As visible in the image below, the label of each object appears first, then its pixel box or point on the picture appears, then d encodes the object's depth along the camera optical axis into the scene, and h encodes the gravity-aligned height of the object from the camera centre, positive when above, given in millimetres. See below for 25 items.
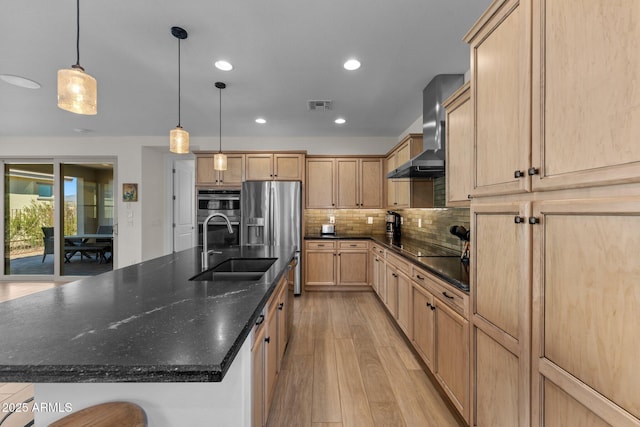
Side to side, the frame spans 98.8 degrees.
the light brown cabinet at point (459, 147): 1859 +490
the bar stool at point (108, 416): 822 -632
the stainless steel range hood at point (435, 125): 2765 +942
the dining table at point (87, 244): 5270 -610
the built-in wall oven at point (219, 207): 4559 +102
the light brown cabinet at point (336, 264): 4559 -836
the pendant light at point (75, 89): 1371 +625
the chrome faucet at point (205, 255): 2042 -321
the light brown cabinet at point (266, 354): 1289 -811
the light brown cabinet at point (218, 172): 4629 +695
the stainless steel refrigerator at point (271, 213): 4496 +8
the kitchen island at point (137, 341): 706 -391
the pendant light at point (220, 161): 3029 +585
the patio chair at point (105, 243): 5285 -587
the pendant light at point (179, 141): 2270 +599
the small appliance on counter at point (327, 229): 4945 -277
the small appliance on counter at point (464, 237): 2242 -185
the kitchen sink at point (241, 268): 2114 -465
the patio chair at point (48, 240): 5199 -528
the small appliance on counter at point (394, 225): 4547 -184
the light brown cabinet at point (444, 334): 1605 -829
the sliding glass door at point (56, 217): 5199 -85
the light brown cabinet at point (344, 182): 4859 +563
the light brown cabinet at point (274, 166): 4656 +804
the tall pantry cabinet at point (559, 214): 760 +3
